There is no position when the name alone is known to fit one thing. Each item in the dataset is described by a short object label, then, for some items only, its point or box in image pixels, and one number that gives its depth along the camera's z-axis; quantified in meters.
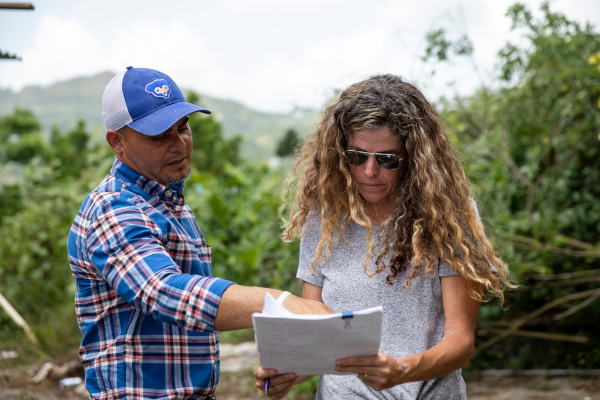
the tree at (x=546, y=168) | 4.18
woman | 1.86
